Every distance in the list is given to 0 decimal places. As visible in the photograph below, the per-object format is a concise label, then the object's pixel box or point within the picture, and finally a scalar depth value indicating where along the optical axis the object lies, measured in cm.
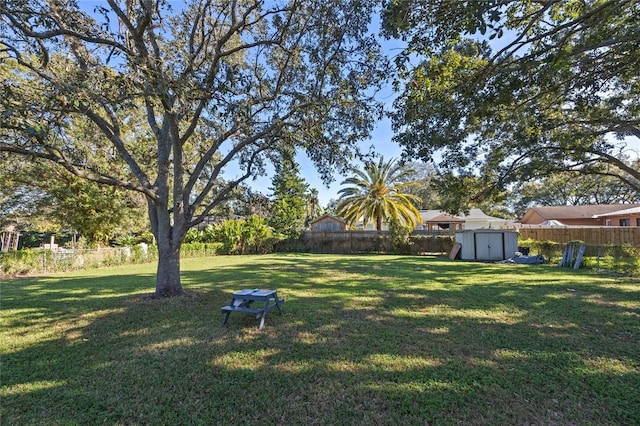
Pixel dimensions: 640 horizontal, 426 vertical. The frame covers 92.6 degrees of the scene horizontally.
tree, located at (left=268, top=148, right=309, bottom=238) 2942
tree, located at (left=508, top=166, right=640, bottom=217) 3650
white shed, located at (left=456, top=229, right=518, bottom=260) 1628
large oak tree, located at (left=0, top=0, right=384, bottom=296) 460
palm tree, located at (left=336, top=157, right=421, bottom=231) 2488
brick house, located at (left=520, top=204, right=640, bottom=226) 2964
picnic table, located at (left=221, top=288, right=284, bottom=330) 505
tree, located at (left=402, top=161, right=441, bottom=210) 4422
